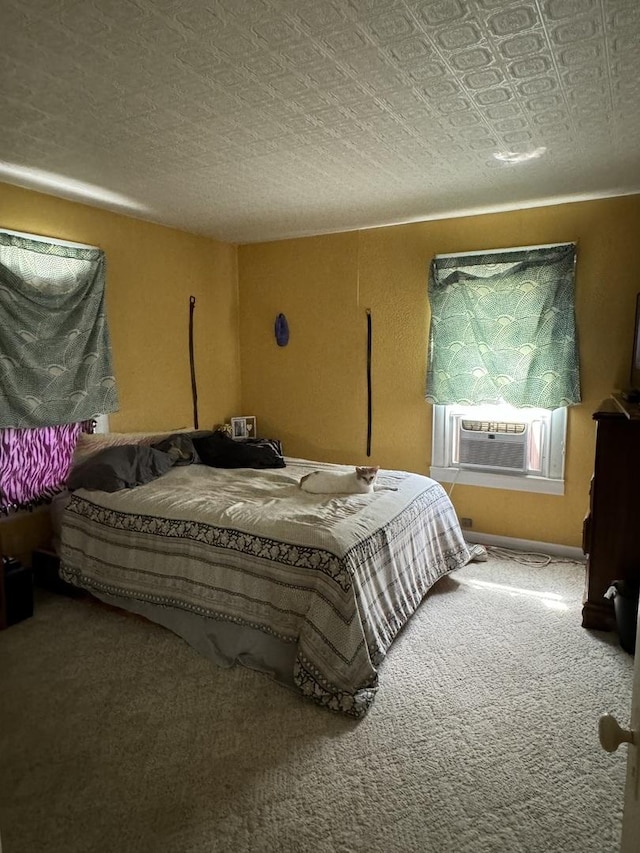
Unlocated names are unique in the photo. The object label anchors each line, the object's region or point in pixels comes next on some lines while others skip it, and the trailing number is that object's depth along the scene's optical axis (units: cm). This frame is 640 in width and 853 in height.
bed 214
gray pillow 302
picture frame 462
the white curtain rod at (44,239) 296
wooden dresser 255
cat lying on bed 292
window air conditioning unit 366
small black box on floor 271
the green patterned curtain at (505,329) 341
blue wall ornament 447
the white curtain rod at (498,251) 342
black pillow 361
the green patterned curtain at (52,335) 296
